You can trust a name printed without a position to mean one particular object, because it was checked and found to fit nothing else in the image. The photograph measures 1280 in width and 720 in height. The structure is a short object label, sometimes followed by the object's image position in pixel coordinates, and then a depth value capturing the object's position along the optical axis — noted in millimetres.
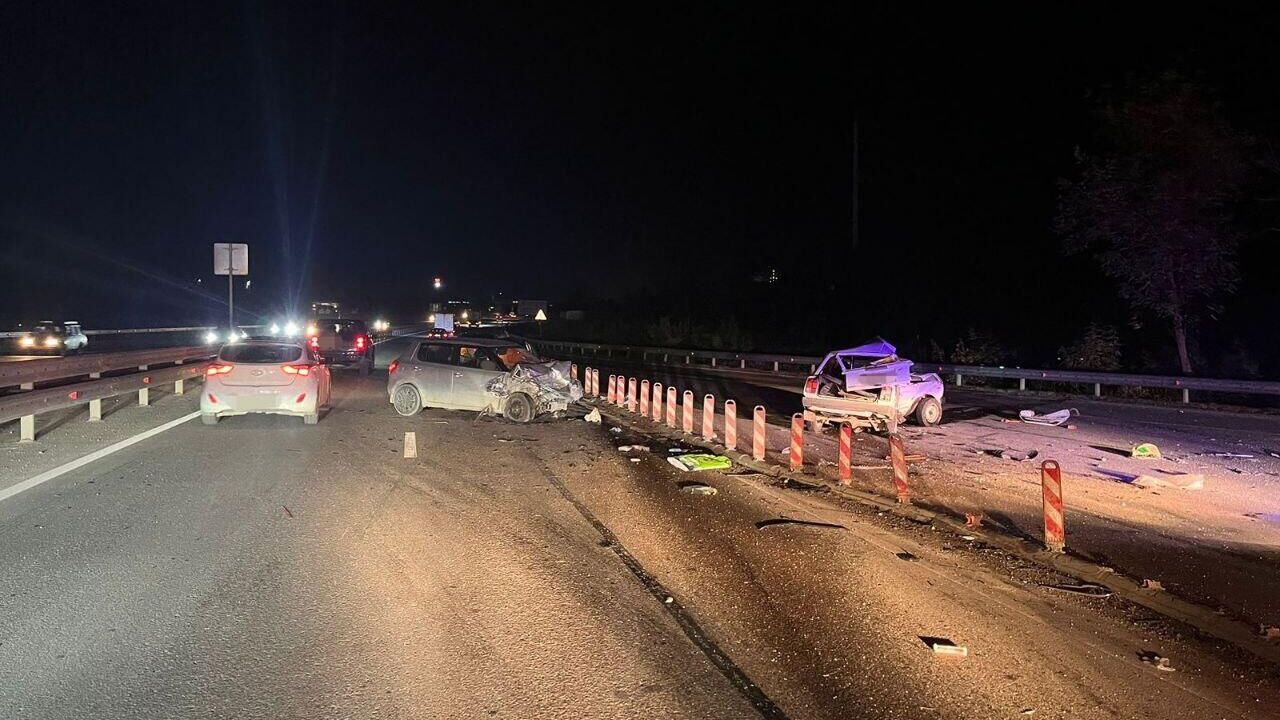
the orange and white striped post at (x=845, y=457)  10781
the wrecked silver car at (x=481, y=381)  16484
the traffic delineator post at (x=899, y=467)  9883
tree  23312
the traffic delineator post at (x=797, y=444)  11570
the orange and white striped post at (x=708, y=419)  14453
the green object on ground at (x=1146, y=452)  13270
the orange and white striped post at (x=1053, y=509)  7727
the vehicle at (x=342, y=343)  30828
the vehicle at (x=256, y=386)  14906
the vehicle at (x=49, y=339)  37812
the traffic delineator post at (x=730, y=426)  13391
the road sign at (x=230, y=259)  35375
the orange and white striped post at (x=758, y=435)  12471
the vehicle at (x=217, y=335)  47816
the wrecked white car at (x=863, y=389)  15609
